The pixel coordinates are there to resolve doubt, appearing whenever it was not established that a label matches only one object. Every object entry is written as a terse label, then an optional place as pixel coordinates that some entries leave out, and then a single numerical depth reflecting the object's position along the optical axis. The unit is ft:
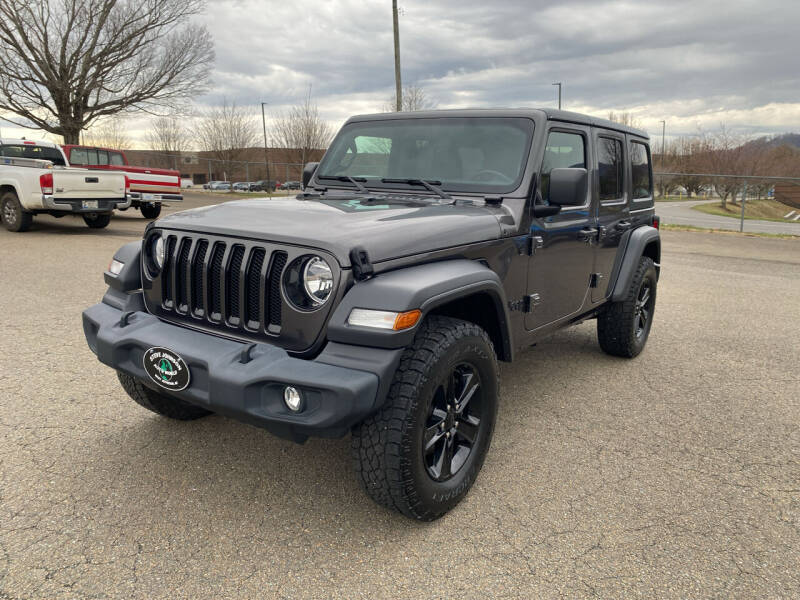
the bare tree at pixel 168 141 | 145.79
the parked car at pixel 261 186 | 122.74
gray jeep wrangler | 7.32
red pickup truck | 45.93
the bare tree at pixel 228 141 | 135.44
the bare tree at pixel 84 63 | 72.18
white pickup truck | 35.29
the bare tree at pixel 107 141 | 131.54
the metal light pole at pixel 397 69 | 63.95
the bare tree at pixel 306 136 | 114.32
